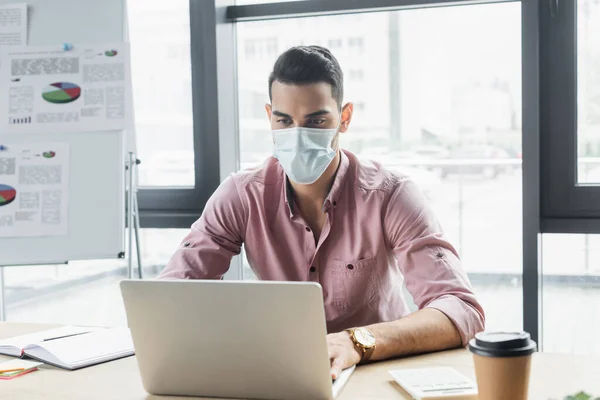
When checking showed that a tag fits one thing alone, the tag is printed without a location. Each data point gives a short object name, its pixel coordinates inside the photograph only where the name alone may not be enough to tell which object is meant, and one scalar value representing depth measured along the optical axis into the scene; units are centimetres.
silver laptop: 111
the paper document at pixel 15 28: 255
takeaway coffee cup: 99
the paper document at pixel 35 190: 247
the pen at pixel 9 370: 143
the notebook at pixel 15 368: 141
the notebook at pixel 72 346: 147
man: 184
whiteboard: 244
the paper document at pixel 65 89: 247
